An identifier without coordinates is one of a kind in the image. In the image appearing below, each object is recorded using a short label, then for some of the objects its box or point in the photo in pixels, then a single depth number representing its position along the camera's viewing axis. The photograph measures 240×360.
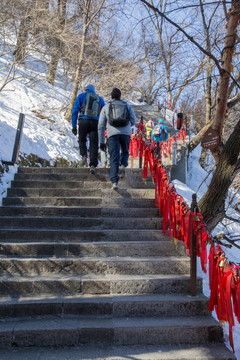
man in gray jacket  5.63
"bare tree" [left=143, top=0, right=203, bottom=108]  22.77
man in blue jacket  6.39
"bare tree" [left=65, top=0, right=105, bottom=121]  14.70
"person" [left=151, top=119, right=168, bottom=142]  12.60
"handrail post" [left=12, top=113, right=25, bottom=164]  7.22
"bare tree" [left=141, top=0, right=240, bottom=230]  5.42
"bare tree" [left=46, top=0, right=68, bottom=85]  14.79
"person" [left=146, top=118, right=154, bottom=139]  14.63
